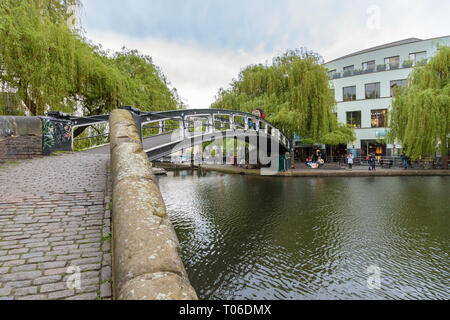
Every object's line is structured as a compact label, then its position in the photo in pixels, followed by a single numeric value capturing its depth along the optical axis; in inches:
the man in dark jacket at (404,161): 817.9
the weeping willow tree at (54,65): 344.2
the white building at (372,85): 1134.4
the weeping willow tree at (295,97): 810.8
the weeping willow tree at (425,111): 673.6
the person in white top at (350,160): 863.7
